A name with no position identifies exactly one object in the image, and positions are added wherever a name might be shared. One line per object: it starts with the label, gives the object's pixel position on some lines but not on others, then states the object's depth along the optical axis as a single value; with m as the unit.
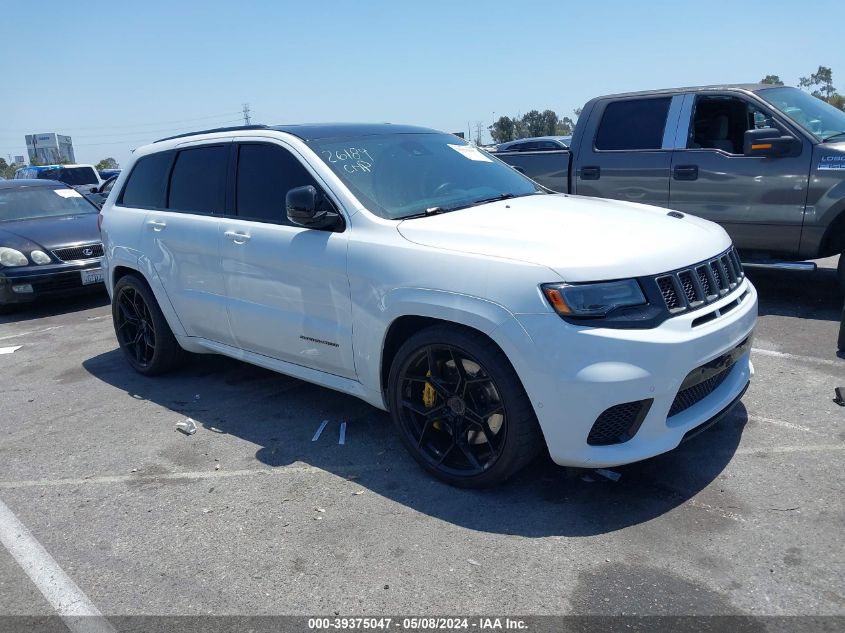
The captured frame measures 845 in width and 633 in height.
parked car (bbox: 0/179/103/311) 8.47
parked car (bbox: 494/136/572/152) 18.15
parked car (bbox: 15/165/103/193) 20.95
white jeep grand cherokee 3.11
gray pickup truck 6.18
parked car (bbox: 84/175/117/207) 11.34
